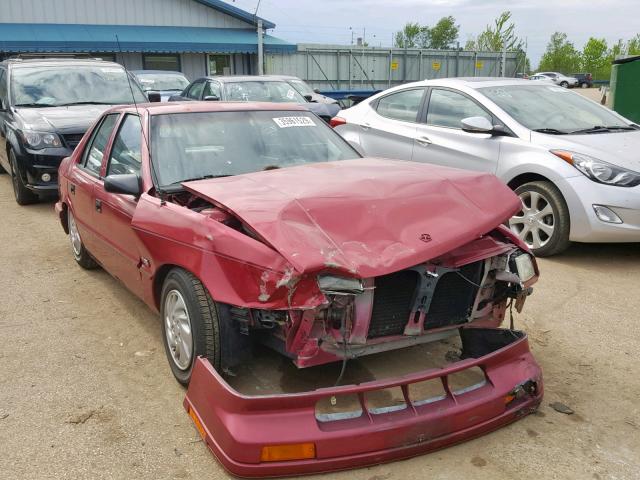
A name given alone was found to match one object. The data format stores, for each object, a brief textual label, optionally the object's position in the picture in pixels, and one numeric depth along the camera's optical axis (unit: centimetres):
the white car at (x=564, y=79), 5125
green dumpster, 1085
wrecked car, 258
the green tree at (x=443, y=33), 7181
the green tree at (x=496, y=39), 4117
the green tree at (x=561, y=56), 6456
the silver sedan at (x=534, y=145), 533
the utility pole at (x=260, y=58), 2055
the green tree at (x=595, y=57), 6266
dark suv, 774
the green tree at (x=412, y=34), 7288
